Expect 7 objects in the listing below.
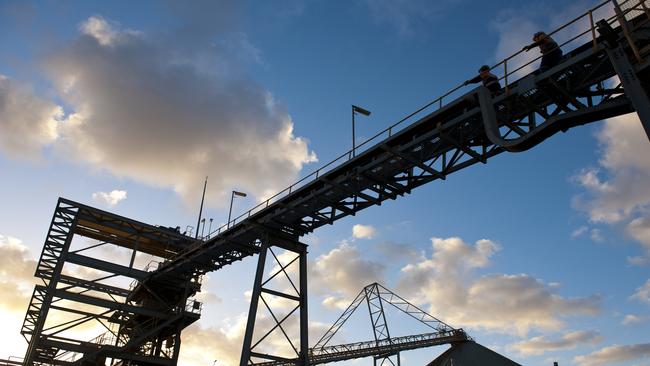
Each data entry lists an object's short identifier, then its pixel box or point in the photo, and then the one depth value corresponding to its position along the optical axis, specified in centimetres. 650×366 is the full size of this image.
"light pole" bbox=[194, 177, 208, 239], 4010
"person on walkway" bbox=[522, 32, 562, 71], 1400
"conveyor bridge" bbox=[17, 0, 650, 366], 1284
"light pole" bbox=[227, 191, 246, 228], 3594
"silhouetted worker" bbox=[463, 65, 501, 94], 1562
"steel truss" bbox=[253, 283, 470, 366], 6316
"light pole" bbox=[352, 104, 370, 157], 2403
